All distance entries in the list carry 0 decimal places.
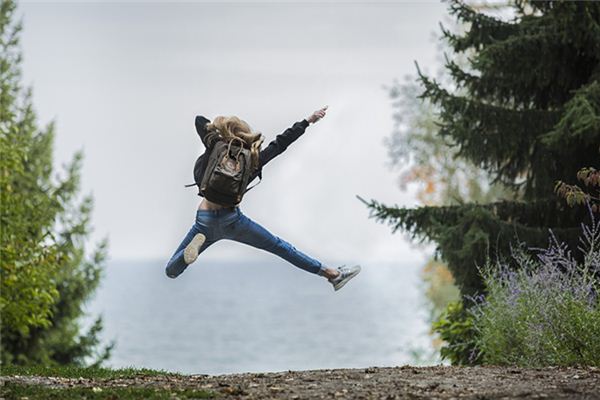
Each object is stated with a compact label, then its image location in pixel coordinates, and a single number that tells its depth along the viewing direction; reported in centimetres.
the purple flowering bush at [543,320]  1762
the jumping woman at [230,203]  1537
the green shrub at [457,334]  2325
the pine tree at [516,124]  2281
